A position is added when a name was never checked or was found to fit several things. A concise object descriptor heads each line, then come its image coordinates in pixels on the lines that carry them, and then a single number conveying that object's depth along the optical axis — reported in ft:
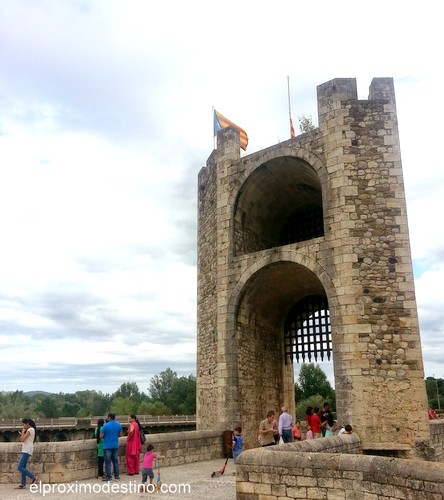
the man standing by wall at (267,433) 31.09
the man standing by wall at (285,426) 31.24
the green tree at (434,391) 164.72
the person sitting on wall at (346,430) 30.25
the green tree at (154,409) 179.22
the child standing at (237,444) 30.22
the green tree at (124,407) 194.55
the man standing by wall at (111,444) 25.44
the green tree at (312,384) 134.31
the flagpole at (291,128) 48.24
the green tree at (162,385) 226.01
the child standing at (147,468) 23.45
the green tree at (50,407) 213.46
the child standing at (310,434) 33.17
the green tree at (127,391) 261.44
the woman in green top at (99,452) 26.00
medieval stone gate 32.71
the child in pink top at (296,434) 32.81
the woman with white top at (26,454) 23.86
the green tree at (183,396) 179.73
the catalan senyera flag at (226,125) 47.57
